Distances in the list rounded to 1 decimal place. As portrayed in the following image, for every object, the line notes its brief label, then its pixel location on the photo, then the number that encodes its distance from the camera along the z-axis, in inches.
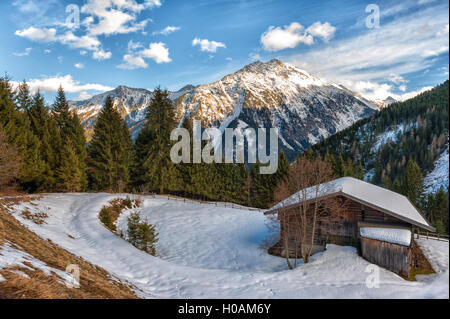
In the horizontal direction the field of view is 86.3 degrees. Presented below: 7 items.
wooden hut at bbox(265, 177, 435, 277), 600.4
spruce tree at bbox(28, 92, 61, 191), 1182.9
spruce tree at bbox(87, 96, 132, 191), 1464.1
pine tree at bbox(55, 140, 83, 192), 1208.5
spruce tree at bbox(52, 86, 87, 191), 1392.7
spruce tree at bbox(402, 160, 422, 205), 2739.4
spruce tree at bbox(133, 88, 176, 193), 1520.7
